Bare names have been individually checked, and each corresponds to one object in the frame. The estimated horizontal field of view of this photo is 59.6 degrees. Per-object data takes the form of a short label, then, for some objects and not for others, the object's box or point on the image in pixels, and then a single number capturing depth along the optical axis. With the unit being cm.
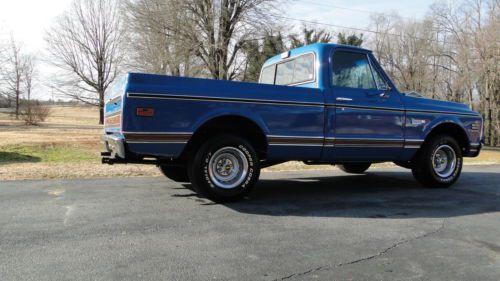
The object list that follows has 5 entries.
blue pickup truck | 528
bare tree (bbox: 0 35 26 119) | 4631
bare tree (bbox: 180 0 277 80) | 2378
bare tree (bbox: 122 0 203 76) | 2350
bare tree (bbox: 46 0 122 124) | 4081
